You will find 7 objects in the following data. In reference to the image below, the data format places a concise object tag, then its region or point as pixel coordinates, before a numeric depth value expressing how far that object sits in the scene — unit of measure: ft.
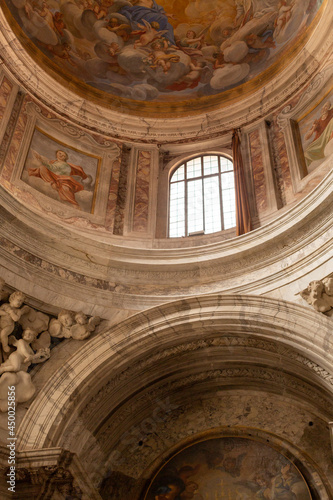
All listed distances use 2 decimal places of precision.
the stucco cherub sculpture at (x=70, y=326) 36.73
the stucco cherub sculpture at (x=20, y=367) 33.40
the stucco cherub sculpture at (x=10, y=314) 34.64
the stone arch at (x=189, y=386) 33.99
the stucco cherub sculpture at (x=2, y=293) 35.32
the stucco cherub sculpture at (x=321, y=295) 33.27
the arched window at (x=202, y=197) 45.83
